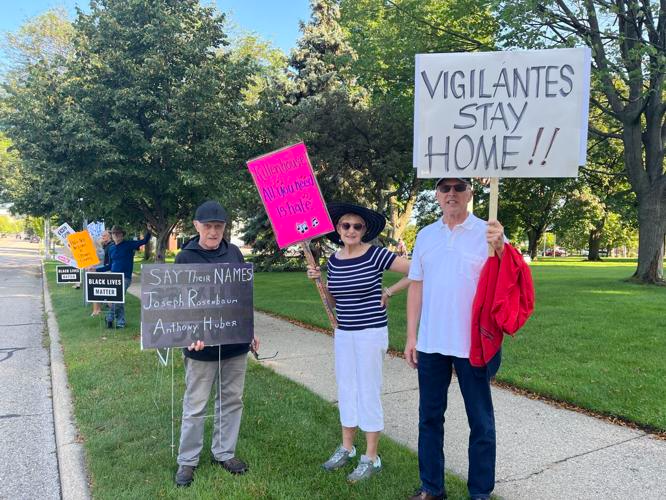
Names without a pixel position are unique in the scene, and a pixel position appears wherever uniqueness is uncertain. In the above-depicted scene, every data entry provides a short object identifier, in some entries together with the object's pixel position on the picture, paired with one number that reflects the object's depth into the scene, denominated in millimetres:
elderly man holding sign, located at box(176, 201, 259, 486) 3520
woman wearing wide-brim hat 3451
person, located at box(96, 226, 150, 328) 9617
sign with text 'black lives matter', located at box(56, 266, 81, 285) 12578
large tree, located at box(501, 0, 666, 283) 11055
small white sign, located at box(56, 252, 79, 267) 12809
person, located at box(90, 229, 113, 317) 10586
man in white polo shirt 2873
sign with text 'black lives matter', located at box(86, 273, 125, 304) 9055
